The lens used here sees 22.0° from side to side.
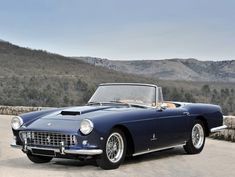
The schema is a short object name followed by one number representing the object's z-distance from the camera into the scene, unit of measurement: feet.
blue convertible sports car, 29.22
